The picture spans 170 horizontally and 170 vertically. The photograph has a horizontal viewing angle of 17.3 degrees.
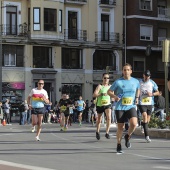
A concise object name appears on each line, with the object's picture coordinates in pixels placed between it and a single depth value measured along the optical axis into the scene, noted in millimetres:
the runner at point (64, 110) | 24216
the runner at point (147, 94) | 16469
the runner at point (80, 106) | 34784
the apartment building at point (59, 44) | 47844
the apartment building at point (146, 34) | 53312
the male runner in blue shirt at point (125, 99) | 12469
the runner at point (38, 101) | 16828
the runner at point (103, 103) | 16453
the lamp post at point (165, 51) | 18438
